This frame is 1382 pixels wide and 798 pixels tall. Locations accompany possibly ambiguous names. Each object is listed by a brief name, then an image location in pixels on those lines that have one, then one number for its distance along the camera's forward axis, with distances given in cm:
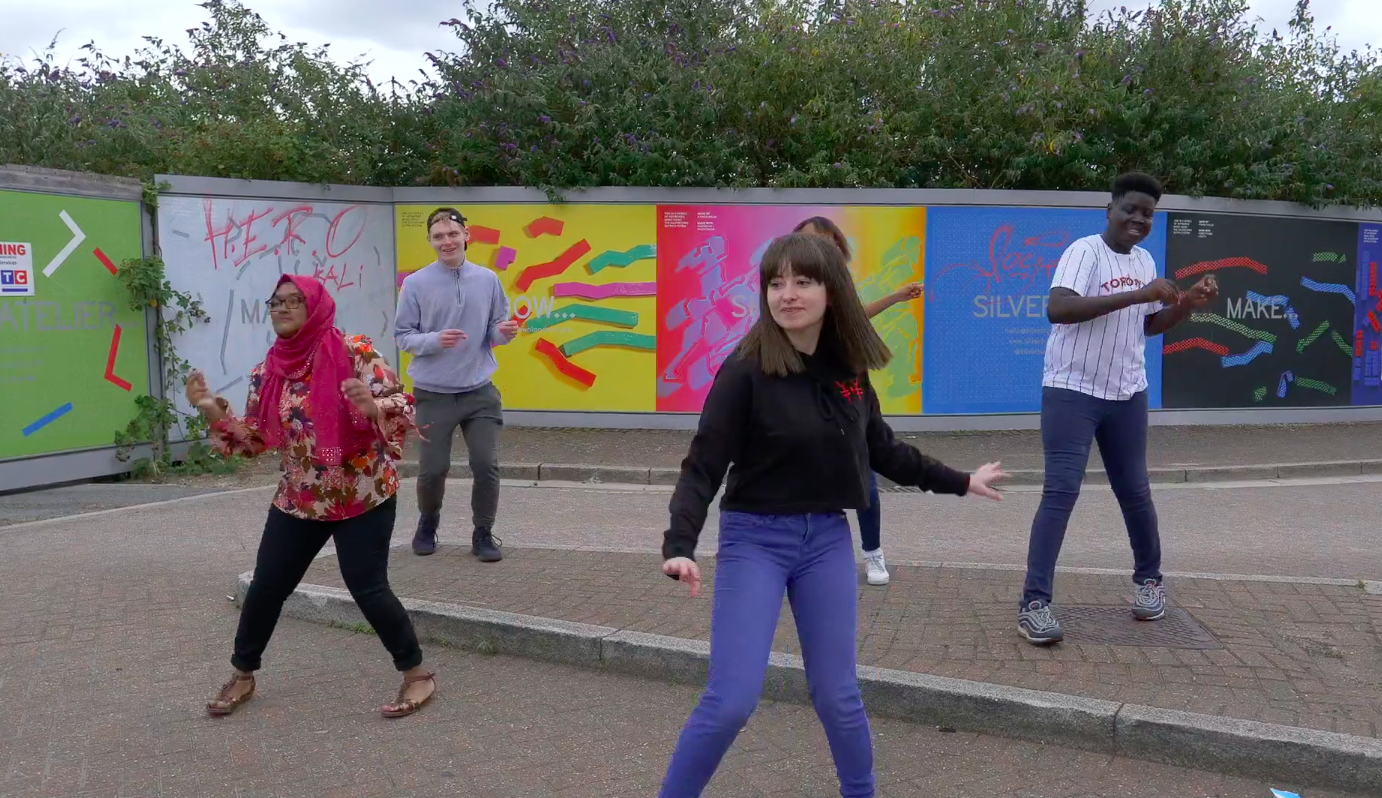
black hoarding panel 1306
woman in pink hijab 425
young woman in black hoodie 316
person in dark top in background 539
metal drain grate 491
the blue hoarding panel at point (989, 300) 1248
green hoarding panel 923
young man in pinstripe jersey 487
